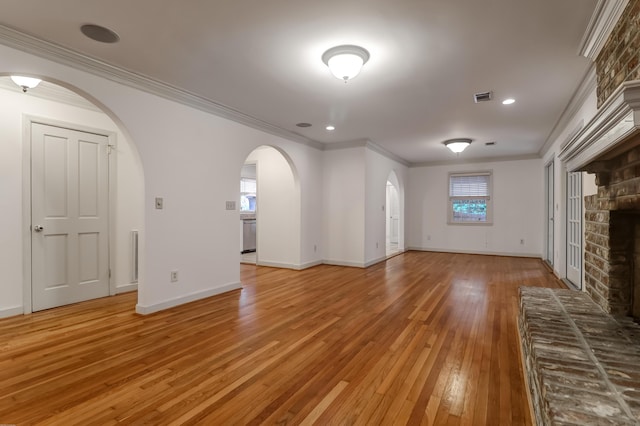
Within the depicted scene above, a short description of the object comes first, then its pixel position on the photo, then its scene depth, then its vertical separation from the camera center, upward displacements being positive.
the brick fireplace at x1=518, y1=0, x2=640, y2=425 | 1.28 -0.72
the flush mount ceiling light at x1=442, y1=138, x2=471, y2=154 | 5.95 +1.32
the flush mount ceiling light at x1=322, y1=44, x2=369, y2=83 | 2.68 +1.33
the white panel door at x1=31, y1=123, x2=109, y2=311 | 3.53 -0.05
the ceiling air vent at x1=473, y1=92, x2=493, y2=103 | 3.72 +1.40
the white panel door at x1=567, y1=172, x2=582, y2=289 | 4.04 -0.23
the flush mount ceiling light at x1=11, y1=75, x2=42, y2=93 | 2.88 +1.22
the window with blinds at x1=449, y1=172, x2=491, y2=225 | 8.09 +0.37
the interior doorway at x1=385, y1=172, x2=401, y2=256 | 10.84 -0.11
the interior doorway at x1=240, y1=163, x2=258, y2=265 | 8.06 -0.14
